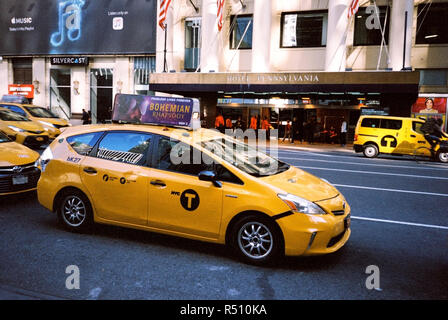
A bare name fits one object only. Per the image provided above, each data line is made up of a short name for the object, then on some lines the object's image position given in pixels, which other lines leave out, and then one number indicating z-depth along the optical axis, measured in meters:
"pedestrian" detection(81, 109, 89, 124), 30.05
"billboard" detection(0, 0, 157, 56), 29.67
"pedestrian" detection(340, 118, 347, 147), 24.45
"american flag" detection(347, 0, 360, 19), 21.38
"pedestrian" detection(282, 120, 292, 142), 27.36
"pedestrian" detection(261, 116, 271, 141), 27.17
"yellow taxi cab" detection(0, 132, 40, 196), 6.79
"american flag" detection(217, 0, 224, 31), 24.50
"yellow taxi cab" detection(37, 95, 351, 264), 4.44
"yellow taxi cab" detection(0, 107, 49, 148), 13.09
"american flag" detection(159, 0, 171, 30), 24.22
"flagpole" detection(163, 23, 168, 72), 27.00
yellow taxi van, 16.77
